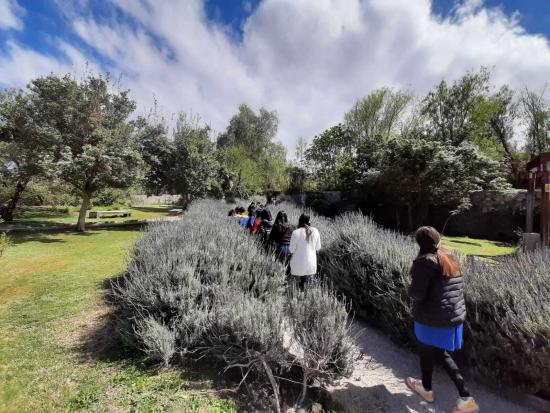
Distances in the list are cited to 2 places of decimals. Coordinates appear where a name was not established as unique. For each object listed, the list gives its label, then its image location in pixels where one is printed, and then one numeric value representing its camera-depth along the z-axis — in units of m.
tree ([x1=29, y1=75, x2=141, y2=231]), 13.68
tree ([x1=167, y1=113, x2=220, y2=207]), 20.55
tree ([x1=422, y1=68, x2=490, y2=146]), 25.49
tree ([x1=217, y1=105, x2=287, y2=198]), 27.08
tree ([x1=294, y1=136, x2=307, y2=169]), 36.40
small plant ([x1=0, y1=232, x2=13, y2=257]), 8.27
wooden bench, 23.52
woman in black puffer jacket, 2.81
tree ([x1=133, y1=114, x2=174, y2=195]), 16.95
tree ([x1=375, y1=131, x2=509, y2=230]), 14.96
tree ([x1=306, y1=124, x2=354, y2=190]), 32.81
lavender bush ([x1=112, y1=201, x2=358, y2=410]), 3.22
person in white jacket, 5.23
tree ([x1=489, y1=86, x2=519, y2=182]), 26.55
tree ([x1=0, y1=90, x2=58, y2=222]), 13.54
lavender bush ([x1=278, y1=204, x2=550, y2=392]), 2.84
